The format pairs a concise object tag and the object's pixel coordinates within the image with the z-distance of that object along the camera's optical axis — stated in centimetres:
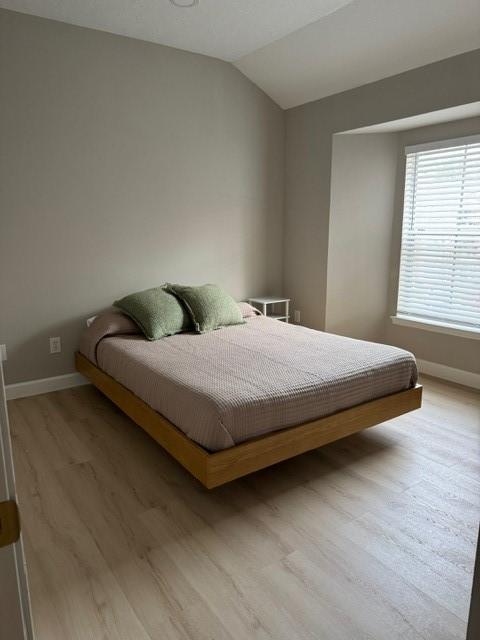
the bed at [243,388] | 220
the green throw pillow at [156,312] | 342
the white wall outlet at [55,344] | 366
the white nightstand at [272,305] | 454
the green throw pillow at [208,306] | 362
